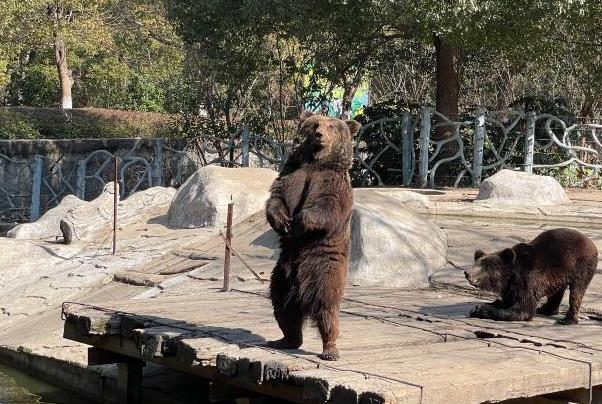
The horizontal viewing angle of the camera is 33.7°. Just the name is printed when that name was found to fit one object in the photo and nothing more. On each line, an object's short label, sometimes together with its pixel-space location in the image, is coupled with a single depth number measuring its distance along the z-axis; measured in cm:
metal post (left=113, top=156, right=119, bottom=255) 1334
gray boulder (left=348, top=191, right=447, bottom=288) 1058
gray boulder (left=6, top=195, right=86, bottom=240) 1516
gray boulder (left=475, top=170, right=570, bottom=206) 1460
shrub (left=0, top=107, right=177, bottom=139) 2748
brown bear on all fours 823
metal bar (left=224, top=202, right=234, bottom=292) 991
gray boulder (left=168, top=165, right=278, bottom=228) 1413
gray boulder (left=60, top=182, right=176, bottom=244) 1457
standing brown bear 633
